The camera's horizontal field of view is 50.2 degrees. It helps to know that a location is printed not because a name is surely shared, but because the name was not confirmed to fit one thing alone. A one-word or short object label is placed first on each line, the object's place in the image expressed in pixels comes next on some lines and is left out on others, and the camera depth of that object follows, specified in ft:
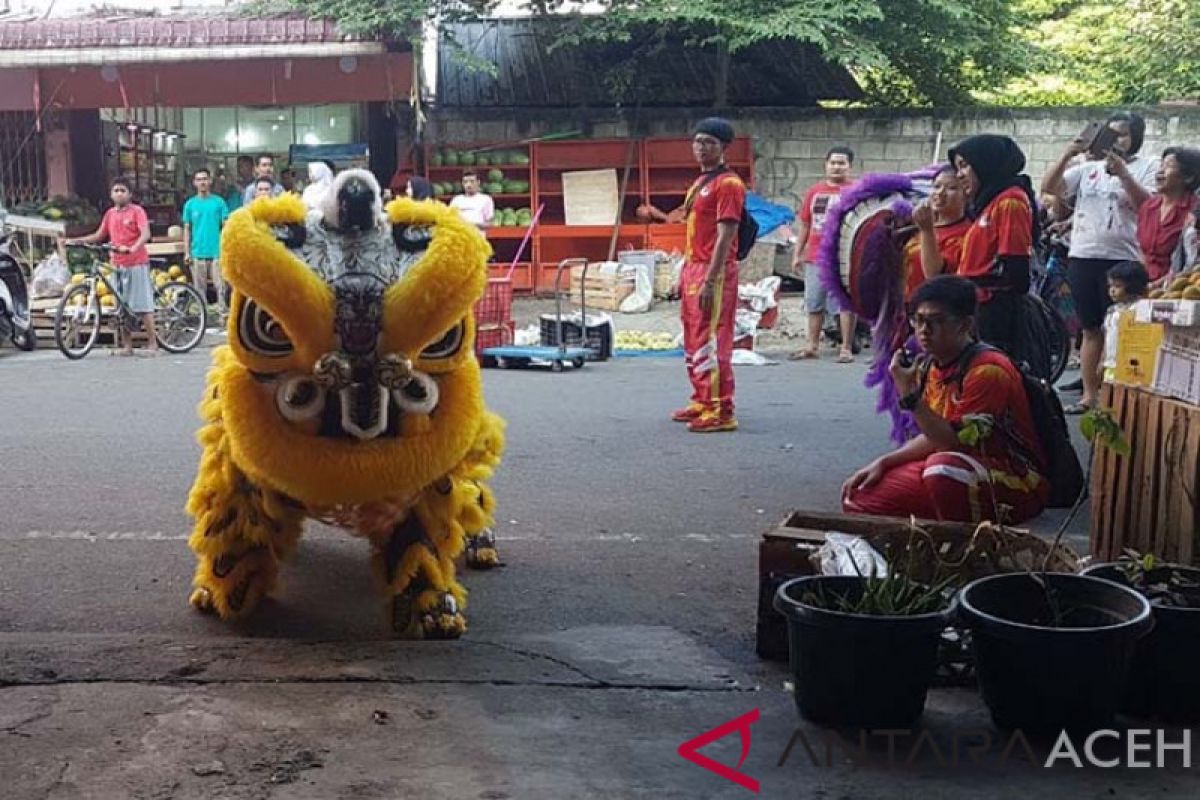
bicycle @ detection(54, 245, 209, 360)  39.47
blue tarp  49.98
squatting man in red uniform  14.90
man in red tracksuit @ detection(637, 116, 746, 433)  24.82
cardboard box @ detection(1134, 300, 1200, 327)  13.43
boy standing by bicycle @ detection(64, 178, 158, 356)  39.40
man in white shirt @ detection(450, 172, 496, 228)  47.06
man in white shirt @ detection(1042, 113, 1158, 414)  25.39
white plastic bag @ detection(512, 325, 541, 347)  39.65
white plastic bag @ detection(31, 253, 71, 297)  42.73
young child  24.02
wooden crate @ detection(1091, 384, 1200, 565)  13.37
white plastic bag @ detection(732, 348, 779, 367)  36.97
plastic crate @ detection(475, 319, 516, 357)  37.70
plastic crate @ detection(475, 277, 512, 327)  38.29
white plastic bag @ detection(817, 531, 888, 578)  12.33
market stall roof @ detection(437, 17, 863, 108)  54.54
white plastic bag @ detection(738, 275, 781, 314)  43.45
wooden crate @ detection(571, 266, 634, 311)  48.01
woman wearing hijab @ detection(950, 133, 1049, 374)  18.25
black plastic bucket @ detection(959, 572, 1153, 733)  10.46
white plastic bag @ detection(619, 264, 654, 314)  48.11
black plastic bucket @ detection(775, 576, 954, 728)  10.75
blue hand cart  35.68
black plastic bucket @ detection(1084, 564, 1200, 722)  11.01
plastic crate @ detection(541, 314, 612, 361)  38.06
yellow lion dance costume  12.52
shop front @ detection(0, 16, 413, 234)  47.29
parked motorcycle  39.65
